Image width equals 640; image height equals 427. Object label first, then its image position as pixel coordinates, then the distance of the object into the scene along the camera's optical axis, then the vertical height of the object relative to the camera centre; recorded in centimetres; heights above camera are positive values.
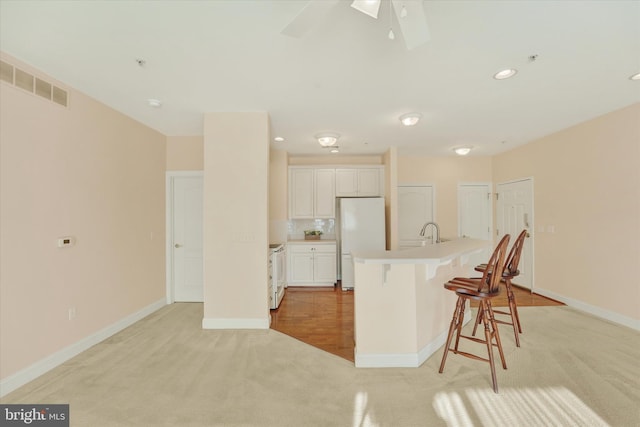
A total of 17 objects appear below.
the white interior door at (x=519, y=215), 467 +1
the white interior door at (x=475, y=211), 562 +10
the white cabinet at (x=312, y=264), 509 -87
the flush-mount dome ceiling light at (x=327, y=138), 403 +115
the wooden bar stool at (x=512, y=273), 257 -55
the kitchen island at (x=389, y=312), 234 -82
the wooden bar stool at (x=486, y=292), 200 -58
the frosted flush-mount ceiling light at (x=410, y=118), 329 +118
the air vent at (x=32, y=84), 210 +112
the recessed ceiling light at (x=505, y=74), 235 +124
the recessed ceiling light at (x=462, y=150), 473 +114
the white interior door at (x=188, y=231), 418 -21
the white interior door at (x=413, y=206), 565 +21
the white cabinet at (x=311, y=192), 534 +48
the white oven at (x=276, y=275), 387 -85
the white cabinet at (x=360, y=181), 535 +69
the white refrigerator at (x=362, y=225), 498 -15
